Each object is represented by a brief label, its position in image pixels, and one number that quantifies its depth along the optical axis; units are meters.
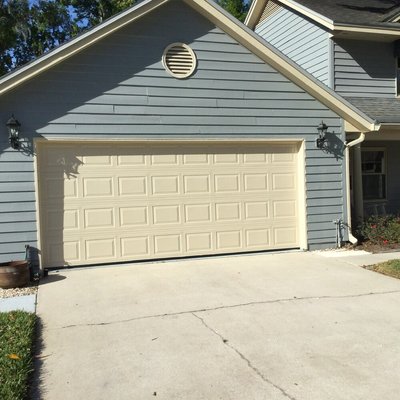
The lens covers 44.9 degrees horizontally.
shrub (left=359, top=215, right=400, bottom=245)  10.34
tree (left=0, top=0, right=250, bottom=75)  22.39
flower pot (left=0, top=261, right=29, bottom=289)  7.33
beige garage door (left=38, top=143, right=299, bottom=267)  8.45
